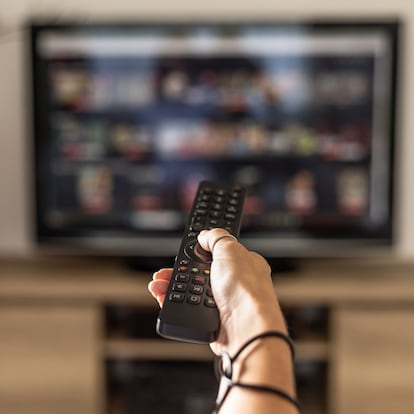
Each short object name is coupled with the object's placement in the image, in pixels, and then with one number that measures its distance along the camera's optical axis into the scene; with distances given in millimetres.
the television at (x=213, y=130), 2287
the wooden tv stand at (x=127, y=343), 2117
